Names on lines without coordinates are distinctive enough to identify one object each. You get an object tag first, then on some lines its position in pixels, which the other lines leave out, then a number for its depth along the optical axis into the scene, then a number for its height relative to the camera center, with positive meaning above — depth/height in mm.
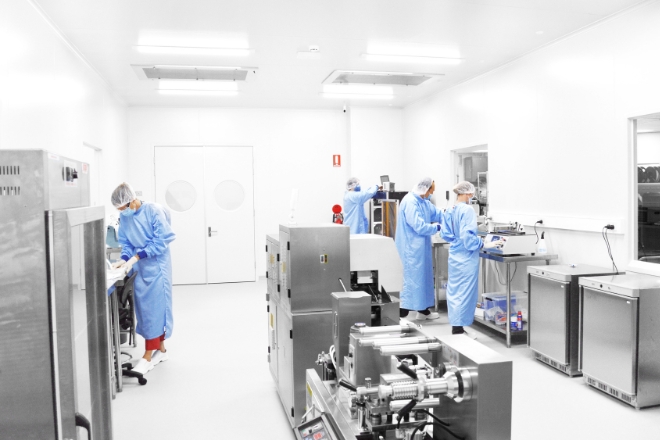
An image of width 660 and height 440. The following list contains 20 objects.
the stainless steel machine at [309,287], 2631 -464
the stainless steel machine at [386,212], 6520 -142
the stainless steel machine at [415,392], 1122 -499
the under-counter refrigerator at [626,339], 2951 -887
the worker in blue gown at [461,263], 4148 -543
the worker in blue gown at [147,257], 3652 -388
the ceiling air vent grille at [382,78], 5285 +1395
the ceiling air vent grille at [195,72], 4949 +1398
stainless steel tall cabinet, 1376 -270
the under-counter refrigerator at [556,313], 3496 -856
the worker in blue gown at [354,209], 6492 -95
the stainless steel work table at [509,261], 4133 -538
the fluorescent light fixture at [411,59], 4637 +1381
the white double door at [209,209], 7062 -58
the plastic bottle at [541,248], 4305 -439
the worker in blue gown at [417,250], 4703 -481
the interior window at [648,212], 3668 -123
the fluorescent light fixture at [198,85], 5495 +1406
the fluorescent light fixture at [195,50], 4268 +1382
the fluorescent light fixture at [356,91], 5969 +1419
